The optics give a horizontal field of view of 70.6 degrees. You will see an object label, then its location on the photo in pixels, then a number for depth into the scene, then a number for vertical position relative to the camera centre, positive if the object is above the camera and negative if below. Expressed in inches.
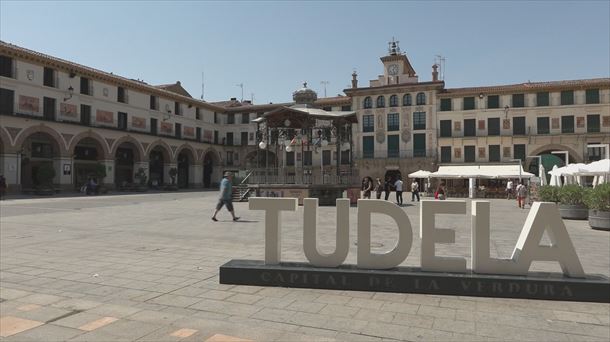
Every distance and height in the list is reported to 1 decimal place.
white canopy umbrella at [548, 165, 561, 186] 864.9 -3.0
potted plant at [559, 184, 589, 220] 596.4 -37.9
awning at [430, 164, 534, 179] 1216.2 +13.1
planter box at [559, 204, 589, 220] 597.3 -49.2
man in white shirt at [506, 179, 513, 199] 1177.7 -37.3
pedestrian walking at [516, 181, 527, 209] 837.2 -37.8
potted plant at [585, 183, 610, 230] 471.5 -34.5
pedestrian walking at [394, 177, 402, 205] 884.0 -23.9
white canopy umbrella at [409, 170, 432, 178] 1302.9 +7.3
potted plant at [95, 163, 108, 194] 1390.3 +6.5
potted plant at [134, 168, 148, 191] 1558.2 -11.2
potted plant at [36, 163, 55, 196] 1180.5 -11.3
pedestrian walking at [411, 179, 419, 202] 1049.5 -30.8
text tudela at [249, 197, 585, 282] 197.6 -30.2
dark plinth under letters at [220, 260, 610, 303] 194.7 -50.6
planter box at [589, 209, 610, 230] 469.4 -47.1
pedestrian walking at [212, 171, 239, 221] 529.7 -22.1
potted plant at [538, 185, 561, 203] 650.8 -26.0
